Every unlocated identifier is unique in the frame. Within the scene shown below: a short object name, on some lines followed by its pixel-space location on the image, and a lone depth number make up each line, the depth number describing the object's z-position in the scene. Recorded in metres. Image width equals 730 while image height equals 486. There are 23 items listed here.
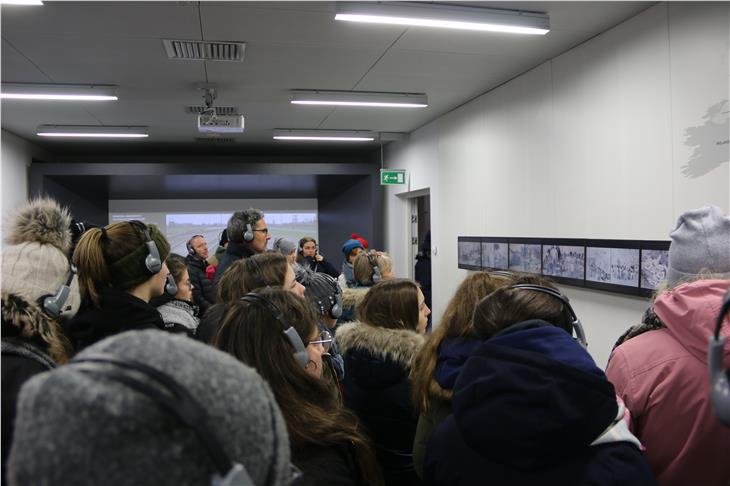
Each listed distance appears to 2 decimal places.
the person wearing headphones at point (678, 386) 1.25
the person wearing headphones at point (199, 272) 4.47
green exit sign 8.33
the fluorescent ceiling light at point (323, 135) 8.23
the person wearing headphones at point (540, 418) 0.94
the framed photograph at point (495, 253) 5.69
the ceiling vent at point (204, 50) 4.22
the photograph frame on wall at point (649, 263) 3.52
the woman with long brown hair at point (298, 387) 1.08
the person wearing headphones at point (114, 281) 1.75
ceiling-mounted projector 5.32
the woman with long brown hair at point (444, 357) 1.49
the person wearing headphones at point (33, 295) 1.25
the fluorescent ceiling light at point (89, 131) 7.35
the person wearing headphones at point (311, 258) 6.65
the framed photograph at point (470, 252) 6.35
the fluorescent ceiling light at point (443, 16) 3.48
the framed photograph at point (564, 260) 4.46
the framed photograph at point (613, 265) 3.81
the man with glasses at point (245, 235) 3.30
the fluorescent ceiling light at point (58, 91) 5.10
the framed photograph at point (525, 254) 5.11
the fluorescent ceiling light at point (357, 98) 5.75
